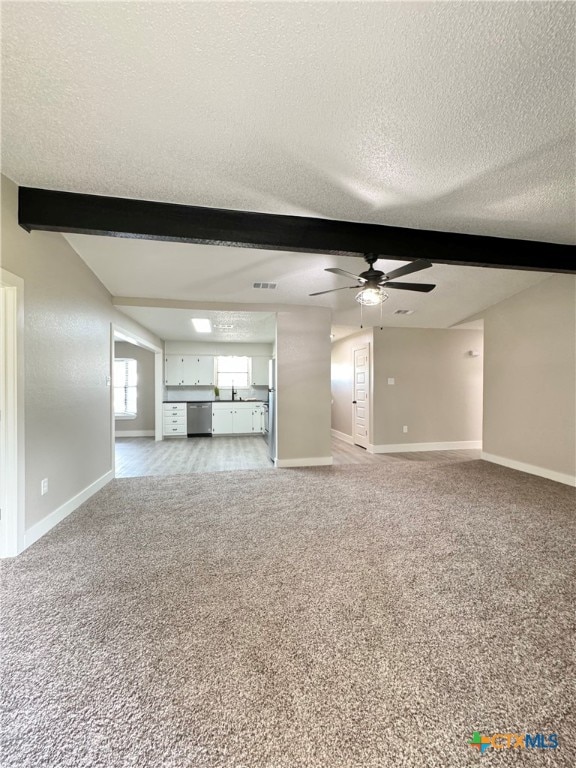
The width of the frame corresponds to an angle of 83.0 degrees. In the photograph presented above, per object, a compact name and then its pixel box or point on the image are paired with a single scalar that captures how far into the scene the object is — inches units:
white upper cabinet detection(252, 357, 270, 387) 350.3
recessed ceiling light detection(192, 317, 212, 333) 229.0
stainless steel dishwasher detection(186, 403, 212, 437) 317.7
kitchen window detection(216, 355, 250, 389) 349.1
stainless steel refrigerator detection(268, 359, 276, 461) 206.4
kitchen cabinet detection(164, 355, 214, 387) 327.0
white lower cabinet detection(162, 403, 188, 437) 311.9
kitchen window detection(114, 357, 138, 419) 329.7
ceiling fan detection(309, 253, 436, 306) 117.5
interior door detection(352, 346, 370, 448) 259.1
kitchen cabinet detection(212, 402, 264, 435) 320.2
